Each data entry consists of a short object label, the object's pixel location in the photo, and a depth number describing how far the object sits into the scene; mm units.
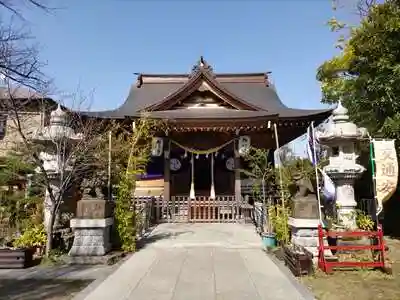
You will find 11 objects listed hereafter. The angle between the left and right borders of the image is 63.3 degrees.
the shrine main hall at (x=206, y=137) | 15281
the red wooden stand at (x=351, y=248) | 6852
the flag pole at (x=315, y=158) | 7910
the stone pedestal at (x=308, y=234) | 7805
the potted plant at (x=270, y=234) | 9219
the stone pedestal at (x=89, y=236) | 8023
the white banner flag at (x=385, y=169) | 8055
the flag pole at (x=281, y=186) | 9023
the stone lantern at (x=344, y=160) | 10078
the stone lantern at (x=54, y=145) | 9758
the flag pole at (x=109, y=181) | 9125
